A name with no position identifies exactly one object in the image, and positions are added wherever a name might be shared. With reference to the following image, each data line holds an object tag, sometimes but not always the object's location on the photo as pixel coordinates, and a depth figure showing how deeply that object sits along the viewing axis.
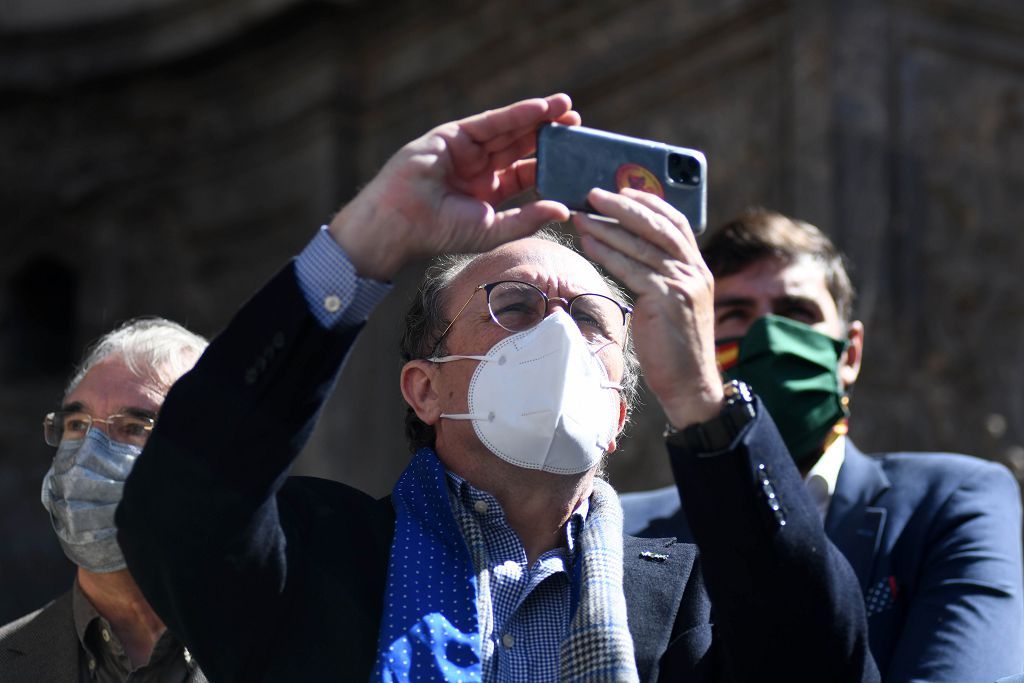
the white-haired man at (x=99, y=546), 3.13
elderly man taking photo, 2.39
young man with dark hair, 3.11
